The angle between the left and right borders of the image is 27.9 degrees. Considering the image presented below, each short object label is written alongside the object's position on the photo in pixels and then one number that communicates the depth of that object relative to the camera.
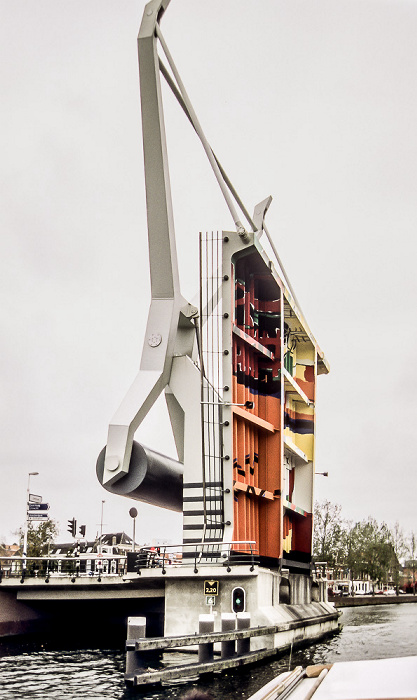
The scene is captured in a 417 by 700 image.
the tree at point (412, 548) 119.49
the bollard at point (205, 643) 20.05
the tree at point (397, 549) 112.50
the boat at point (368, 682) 6.43
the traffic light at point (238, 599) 25.12
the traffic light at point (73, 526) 44.31
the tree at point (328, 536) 79.88
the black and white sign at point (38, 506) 41.47
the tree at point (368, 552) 94.84
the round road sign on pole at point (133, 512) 38.14
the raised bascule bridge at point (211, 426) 25.34
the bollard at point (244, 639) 22.36
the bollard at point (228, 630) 21.22
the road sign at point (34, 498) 41.62
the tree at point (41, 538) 67.94
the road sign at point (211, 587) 25.05
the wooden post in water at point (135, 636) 18.17
